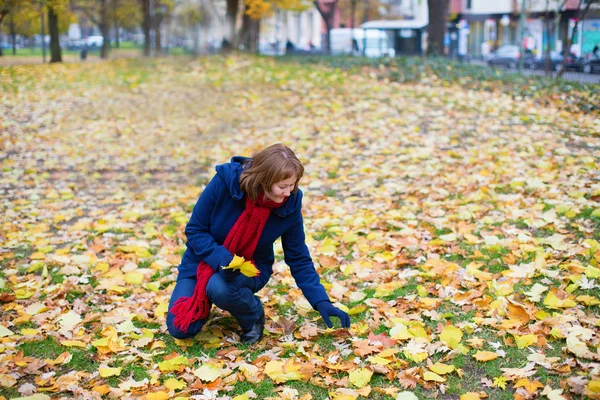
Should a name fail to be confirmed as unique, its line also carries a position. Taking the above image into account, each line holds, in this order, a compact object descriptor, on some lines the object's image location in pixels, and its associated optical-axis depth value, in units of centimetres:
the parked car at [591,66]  1662
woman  350
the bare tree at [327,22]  2720
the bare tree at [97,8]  3184
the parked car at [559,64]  1775
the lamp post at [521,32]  1711
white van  3353
